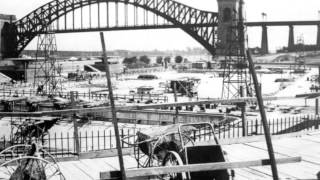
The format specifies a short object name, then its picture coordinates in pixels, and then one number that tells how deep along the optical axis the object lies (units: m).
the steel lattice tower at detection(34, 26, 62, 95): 40.92
